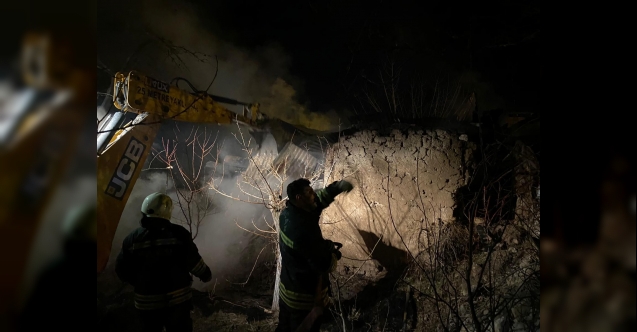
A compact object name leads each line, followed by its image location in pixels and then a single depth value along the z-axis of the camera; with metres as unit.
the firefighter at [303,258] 4.16
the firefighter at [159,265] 4.04
